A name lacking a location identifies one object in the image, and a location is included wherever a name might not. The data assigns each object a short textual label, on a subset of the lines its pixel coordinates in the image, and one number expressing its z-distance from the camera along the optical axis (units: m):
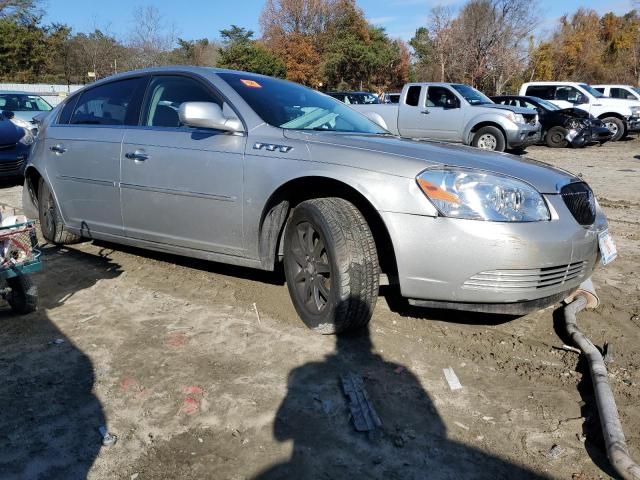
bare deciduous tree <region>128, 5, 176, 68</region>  40.09
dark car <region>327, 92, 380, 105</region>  18.05
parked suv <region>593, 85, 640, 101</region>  20.23
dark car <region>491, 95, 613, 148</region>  16.20
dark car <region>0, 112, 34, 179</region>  8.93
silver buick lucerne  2.82
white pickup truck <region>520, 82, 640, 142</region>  18.66
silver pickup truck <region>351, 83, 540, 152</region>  13.18
